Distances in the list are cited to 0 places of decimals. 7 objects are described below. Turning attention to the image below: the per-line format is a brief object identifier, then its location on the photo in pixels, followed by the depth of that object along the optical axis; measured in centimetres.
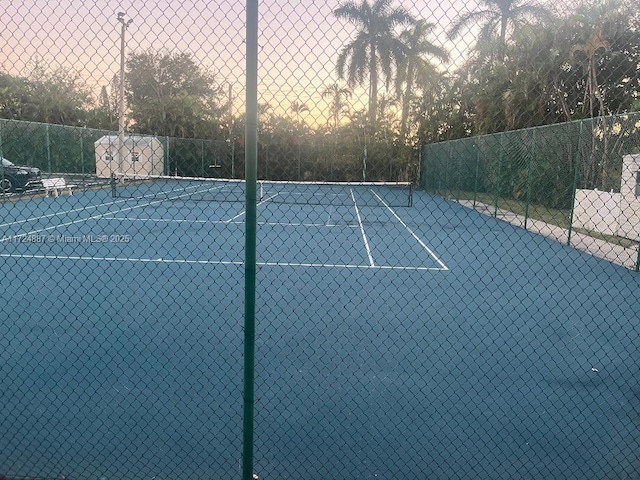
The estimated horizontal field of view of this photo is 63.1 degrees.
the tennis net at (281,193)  2189
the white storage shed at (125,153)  2298
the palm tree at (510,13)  2726
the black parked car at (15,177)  1631
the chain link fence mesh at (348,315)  318
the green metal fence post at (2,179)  1522
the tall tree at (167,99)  2996
